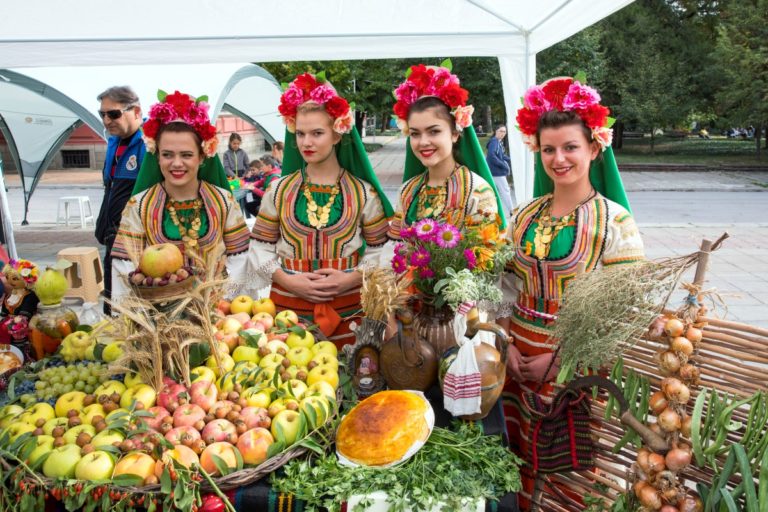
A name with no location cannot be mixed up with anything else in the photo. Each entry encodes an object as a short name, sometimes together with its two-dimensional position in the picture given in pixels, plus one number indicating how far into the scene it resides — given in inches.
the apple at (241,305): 113.4
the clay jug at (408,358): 83.8
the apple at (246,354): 95.0
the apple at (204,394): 81.4
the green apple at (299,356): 94.0
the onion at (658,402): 65.1
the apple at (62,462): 71.1
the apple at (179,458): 70.6
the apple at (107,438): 73.1
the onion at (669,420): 63.5
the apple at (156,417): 76.5
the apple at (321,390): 84.3
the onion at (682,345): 63.7
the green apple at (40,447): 72.8
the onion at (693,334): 64.1
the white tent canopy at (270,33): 163.5
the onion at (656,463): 63.5
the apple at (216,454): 72.5
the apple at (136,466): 69.6
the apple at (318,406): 80.3
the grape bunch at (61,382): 87.0
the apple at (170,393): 81.0
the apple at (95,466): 69.6
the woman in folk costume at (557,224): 95.8
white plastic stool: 428.3
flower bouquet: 79.4
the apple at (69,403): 82.4
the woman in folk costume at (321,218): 121.1
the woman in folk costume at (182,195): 121.6
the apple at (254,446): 74.5
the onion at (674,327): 63.7
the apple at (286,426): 76.8
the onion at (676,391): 63.4
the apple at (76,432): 75.0
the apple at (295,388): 84.2
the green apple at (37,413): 79.8
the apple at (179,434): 74.4
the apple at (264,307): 113.3
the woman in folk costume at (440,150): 114.6
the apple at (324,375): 89.0
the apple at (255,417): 78.4
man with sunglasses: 164.1
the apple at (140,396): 80.8
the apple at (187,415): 77.4
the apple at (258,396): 82.4
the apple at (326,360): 93.7
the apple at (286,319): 106.8
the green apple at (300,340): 100.3
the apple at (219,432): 75.6
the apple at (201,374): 86.5
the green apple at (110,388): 84.4
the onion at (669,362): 64.6
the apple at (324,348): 97.9
